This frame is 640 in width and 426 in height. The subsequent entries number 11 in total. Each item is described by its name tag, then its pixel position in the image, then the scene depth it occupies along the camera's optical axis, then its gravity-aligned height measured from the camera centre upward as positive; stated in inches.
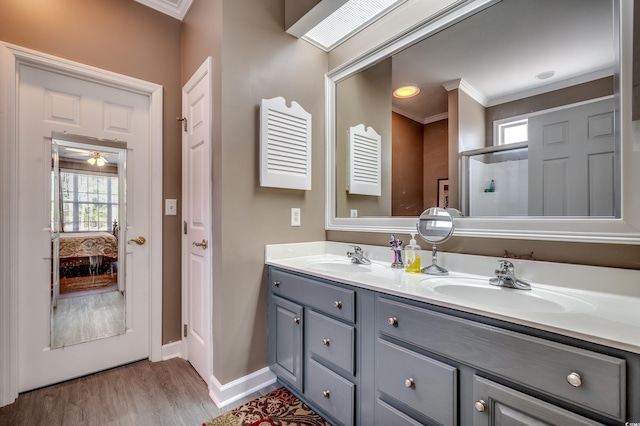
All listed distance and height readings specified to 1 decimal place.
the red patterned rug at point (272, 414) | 58.5 -44.5
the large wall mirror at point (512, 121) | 42.9 +17.7
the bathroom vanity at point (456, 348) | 27.6 -17.7
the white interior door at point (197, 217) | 71.2 -1.2
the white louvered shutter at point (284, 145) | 70.9 +18.3
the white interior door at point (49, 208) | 67.4 +1.3
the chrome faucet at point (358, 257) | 71.8 -11.6
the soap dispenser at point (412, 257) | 59.0 -9.5
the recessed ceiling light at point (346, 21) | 70.2 +52.8
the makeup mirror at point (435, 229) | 56.8 -3.5
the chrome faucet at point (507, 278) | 45.6 -11.1
